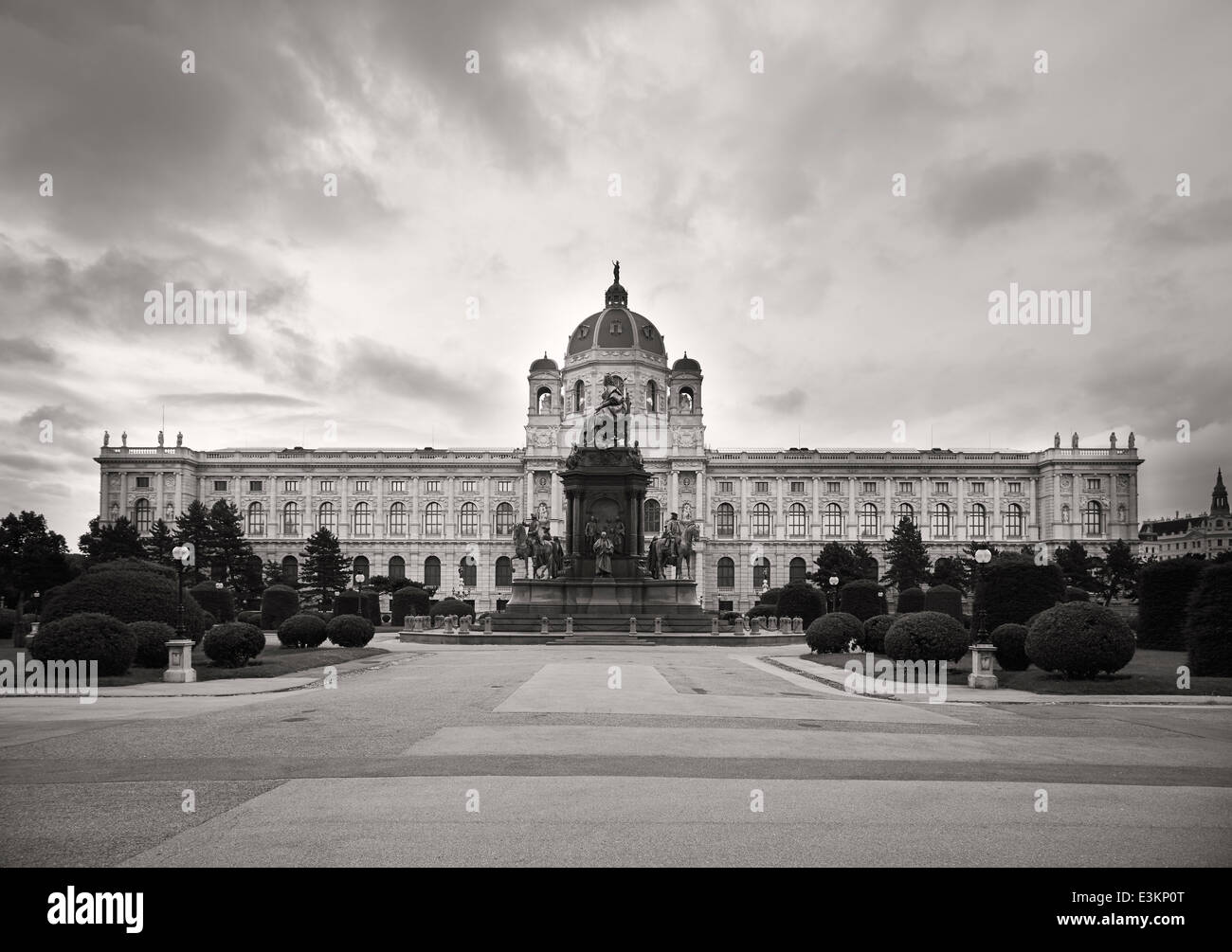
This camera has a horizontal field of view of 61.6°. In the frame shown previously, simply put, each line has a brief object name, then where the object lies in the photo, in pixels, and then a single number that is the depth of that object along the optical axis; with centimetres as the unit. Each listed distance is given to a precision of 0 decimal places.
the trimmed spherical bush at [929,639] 2438
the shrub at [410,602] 6694
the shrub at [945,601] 5291
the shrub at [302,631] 3550
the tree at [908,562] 10169
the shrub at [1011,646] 2528
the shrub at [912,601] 6006
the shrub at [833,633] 3394
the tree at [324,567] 9412
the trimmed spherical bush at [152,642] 2522
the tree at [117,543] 8219
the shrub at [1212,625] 2298
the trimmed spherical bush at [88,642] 2223
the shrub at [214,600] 4988
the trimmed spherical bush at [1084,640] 2164
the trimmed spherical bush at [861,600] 4997
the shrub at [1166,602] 3623
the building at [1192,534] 15300
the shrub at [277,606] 5656
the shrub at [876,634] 3052
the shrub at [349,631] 3609
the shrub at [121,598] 2639
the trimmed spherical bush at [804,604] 5666
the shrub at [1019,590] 3306
